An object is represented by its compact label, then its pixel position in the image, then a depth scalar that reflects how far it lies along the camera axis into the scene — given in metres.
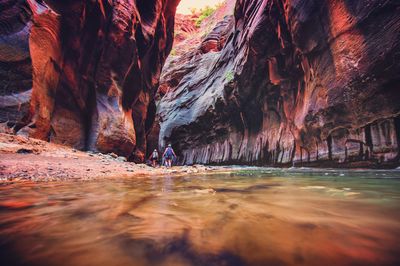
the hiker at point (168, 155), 12.49
